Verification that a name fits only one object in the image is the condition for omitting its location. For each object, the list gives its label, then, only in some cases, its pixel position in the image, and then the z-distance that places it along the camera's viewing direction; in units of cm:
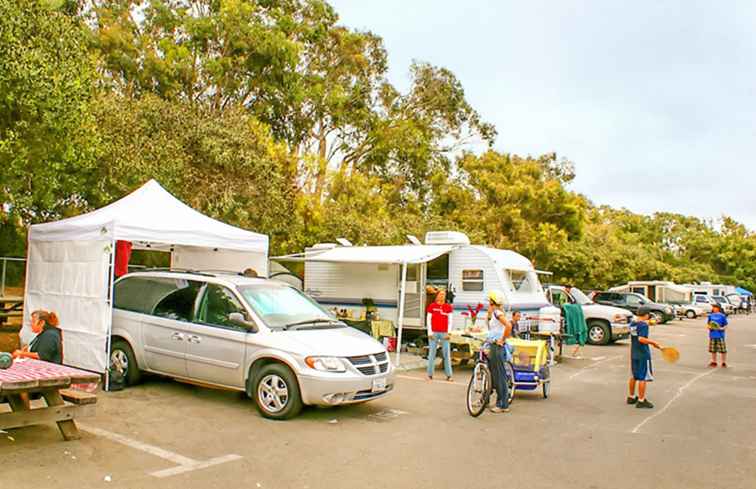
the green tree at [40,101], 1019
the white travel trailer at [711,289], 4922
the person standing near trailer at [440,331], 1207
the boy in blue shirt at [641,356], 977
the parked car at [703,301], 4316
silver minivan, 814
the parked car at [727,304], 4709
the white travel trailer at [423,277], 1520
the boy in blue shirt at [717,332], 1552
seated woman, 805
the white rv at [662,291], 4236
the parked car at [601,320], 2054
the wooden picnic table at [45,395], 619
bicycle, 887
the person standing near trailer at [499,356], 916
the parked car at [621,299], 2823
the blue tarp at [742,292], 5916
